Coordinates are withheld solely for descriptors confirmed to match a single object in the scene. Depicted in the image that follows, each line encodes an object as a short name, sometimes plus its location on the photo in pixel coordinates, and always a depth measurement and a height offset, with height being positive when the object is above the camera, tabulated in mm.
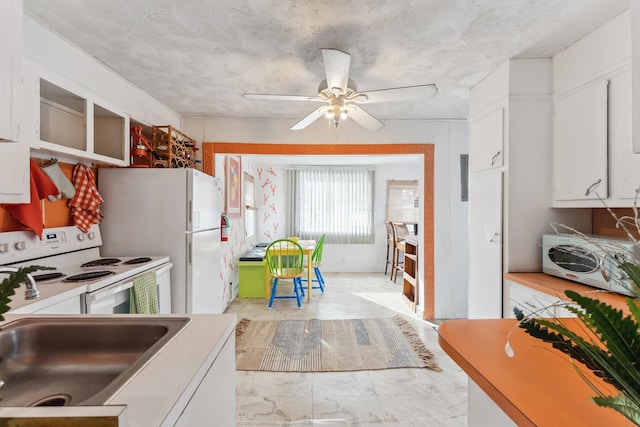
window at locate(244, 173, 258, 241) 4833 +87
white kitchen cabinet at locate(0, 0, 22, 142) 717 +361
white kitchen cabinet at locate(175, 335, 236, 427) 724 -530
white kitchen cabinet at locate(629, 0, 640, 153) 832 +416
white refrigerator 2352 -47
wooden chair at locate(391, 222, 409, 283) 5074 -444
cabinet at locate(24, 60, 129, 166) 1556 +627
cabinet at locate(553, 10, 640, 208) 1586 +541
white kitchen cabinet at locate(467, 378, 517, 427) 822 -595
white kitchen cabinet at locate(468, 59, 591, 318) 2061 +284
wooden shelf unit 3594 -770
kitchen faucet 1240 -346
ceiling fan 1645 +774
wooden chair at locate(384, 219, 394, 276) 5390 -565
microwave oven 1556 -317
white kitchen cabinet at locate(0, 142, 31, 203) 1364 +186
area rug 2377 -1211
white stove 1538 -348
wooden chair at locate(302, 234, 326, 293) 4289 -699
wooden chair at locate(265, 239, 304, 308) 3729 -709
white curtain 5805 +175
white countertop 436 -379
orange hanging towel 1618 +37
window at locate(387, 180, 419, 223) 5848 +248
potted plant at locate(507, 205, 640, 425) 398 -183
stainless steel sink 917 -446
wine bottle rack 2584 +593
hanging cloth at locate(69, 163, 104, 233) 2094 +91
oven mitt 1877 +201
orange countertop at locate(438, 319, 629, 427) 579 -396
